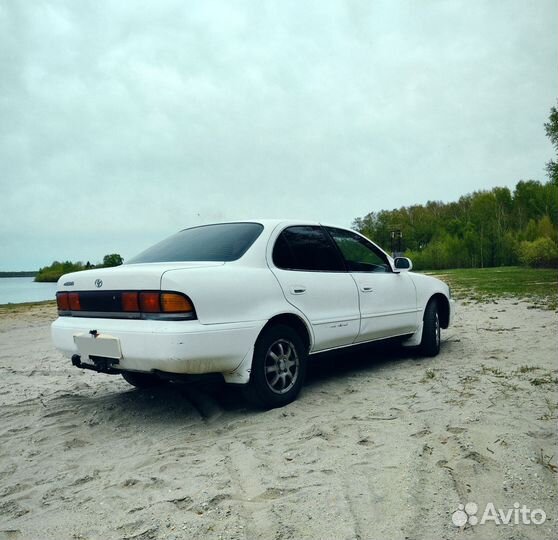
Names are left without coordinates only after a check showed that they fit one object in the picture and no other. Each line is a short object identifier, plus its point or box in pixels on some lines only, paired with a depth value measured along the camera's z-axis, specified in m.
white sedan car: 3.58
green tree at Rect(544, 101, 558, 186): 23.70
